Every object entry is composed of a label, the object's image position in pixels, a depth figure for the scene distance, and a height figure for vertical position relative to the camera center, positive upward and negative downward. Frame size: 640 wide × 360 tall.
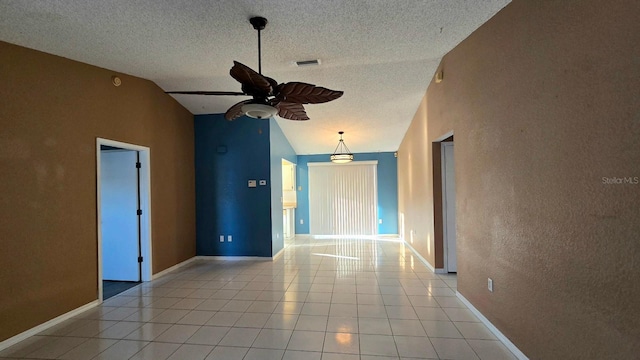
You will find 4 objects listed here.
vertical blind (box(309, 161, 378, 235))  7.82 -0.37
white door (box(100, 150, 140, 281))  4.07 -0.36
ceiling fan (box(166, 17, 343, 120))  2.05 +0.76
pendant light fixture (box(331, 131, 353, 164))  6.20 +0.63
